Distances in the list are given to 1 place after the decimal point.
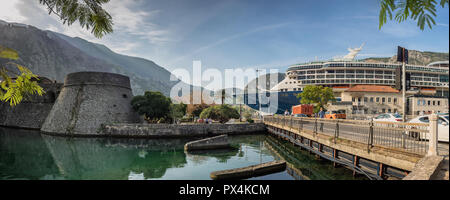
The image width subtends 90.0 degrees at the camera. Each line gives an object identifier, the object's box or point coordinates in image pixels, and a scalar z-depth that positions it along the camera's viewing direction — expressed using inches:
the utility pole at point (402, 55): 561.8
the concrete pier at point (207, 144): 775.5
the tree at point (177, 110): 1421.0
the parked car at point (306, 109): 1261.1
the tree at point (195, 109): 1830.7
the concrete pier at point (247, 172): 435.8
